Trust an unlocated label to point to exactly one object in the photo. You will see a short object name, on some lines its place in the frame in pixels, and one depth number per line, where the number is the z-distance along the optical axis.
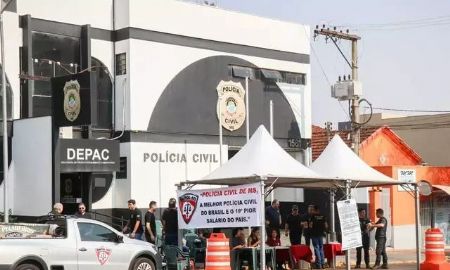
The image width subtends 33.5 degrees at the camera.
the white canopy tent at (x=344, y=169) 18.70
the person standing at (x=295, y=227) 20.61
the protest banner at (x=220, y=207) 15.09
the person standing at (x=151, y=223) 18.80
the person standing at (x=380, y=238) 20.64
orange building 30.38
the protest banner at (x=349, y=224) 16.44
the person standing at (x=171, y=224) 18.83
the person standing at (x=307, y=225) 20.08
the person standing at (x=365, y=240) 20.97
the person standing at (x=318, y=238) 19.78
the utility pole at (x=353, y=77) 34.31
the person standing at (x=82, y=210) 18.45
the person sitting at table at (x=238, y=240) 17.88
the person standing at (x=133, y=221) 18.64
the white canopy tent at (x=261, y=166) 16.67
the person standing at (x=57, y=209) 17.84
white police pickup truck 14.06
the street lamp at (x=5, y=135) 19.42
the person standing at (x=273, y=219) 19.98
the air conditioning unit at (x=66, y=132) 22.92
